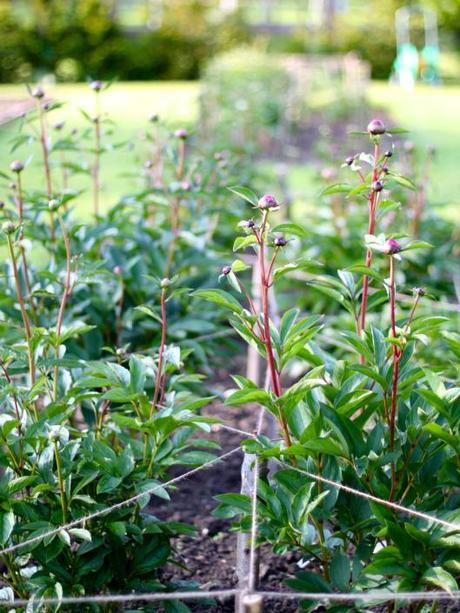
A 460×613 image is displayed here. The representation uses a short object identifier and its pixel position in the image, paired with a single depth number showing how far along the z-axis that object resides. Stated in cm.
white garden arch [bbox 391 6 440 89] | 1666
